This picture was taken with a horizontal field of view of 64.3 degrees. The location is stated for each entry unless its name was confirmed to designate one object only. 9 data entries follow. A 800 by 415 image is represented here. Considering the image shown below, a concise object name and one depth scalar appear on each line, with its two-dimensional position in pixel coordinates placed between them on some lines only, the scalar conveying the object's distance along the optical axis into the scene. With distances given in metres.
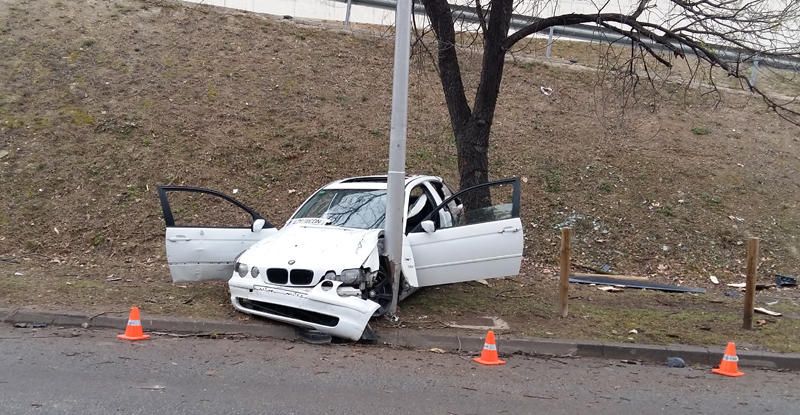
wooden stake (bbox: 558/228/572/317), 7.88
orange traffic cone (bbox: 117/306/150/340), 6.85
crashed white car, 6.75
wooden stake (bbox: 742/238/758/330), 7.53
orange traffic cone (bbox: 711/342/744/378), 6.50
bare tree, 9.06
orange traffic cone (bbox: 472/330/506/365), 6.49
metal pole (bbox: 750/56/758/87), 16.81
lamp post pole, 7.43
